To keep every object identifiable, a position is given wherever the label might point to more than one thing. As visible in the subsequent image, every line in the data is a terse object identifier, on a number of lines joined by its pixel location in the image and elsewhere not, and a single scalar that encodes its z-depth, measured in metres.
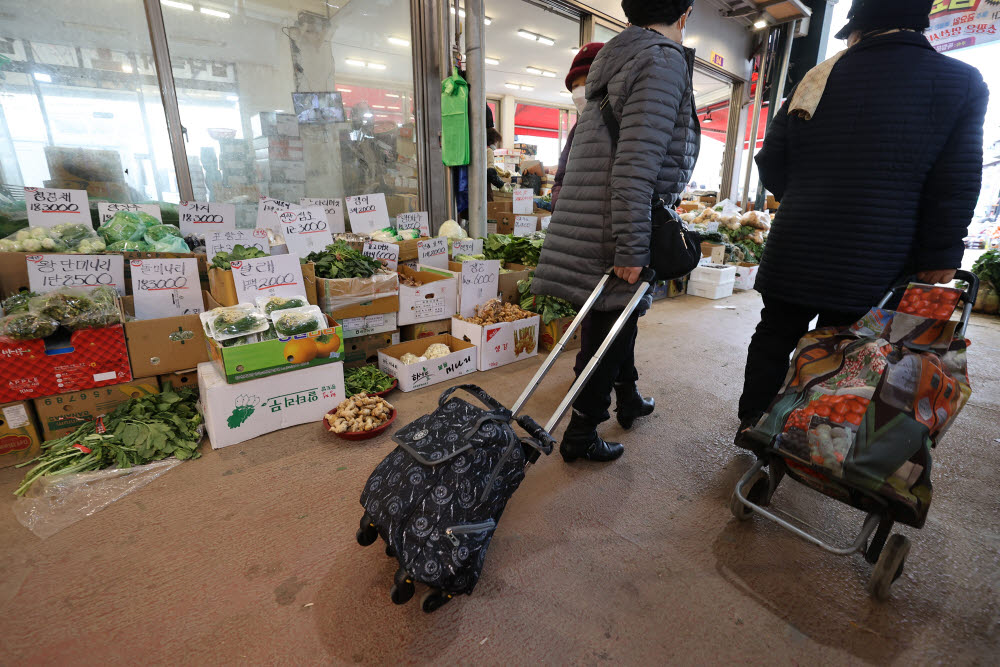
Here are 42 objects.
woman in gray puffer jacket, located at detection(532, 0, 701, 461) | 1.59
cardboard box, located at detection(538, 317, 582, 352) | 3.61
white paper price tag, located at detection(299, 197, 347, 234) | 3.91
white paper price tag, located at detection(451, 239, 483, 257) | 3.96
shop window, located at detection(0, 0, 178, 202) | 2.99
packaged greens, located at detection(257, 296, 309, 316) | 2.44
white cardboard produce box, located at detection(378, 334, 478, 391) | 2.89
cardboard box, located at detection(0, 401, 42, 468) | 2.07
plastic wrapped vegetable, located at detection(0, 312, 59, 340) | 1.98
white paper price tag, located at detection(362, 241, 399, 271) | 3.22
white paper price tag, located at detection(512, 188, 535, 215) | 5.31
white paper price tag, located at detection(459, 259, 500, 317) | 3.36
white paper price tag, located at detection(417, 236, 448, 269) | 3.59
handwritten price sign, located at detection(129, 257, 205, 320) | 2.47
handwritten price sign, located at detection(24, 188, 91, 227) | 2.74
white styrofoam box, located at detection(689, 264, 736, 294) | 5.58
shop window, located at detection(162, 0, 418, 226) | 3.56
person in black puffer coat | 1.59
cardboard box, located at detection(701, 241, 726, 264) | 6.11
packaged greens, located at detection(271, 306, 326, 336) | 2.29
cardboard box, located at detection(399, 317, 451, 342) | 3.34
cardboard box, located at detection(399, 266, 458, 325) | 3.18
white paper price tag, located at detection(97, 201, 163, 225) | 3.07
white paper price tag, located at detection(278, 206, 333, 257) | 3.18
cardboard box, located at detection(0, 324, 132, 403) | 2.02
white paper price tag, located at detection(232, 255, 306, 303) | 2.53
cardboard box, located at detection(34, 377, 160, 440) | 2.16
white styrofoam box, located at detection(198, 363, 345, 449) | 2.22
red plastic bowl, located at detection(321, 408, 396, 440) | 2.29
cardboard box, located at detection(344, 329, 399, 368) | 3.06
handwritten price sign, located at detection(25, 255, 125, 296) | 2.34
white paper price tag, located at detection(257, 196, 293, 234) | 3.34
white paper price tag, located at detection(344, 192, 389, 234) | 3.88
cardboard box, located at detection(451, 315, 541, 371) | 3.20
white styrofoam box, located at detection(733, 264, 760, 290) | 6.26
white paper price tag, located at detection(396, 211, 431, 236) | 4.04
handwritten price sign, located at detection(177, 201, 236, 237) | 3.11
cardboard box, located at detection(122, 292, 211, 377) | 2.30
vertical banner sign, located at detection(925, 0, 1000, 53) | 6.56
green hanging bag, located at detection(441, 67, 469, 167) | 4.31
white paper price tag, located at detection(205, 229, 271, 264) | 2.88
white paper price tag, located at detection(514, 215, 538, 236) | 5.14
